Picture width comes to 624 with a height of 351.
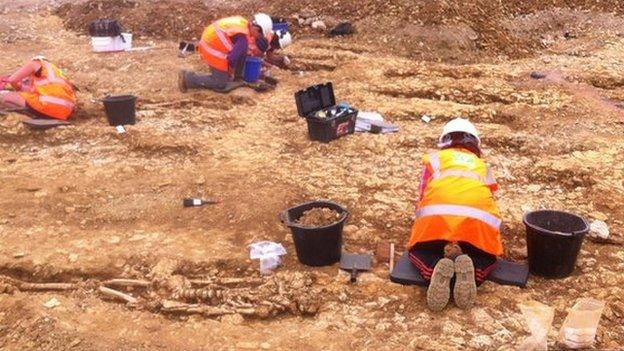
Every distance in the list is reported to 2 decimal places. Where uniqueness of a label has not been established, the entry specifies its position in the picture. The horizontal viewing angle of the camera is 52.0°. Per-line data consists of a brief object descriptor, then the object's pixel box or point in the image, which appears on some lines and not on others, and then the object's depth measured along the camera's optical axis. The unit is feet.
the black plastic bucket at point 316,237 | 14.53
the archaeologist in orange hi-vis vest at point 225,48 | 29.48
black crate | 23.18
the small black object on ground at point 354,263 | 14.91
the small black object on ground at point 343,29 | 39.86
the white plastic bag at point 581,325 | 12.03
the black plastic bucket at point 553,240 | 14.16
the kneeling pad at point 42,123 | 24.20
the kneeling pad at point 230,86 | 29.24
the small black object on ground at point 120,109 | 24.52
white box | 35.27
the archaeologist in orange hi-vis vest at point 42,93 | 24.93
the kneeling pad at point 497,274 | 14.43
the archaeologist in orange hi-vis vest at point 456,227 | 13.26
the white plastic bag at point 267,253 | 15.26
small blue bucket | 30.19
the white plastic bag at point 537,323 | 12.04
